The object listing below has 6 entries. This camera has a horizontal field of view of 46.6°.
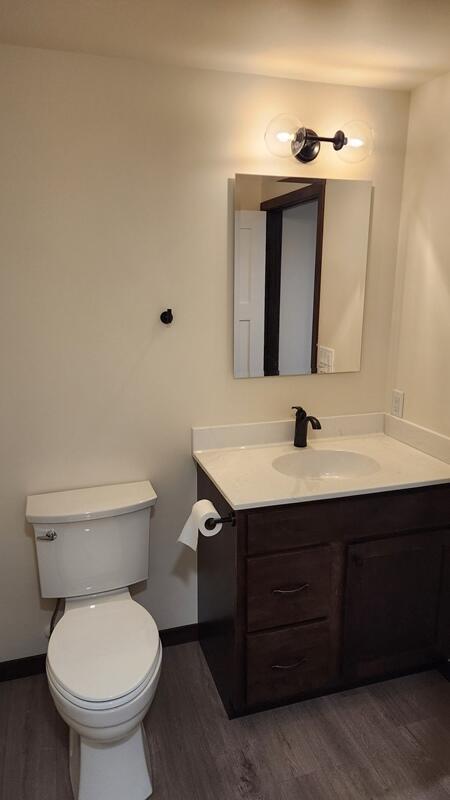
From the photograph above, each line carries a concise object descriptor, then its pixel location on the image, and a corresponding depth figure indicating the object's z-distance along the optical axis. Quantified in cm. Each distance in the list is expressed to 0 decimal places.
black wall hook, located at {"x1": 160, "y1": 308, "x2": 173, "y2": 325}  202
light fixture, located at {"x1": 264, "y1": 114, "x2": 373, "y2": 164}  197
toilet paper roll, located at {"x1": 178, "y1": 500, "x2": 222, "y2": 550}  177
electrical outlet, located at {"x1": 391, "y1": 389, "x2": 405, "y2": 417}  234
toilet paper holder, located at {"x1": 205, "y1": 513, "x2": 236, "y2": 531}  176
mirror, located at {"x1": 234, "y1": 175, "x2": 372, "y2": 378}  206
